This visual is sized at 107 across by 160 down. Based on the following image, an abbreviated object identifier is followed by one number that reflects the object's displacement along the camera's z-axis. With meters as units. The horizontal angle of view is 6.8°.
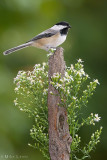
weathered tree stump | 8.27
